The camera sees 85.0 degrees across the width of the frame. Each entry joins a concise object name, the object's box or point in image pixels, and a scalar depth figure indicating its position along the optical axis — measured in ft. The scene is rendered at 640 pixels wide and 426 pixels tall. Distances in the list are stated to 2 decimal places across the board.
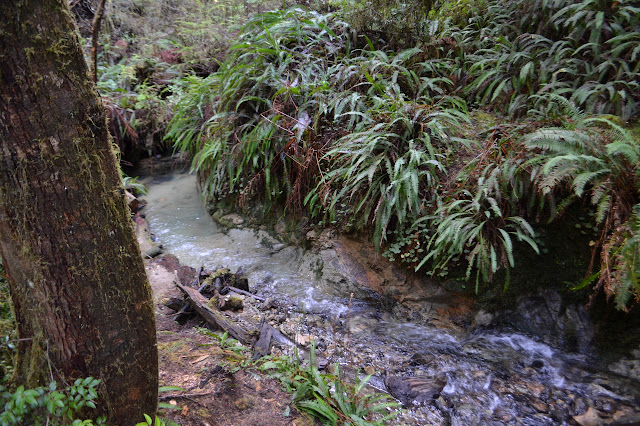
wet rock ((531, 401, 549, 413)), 8.45
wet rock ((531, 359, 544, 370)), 9.63
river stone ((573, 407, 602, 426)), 7.99
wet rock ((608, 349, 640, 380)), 8.84
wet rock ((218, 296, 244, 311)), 11.78
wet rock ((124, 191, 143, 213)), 19.09
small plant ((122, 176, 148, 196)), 21.09
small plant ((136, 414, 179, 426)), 4.81
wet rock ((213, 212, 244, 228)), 17.29
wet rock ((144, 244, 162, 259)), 15.30
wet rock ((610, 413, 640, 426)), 7.65
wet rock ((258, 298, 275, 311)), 12.37
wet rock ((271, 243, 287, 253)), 15.57
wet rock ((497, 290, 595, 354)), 9.86
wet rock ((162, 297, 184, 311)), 10.80
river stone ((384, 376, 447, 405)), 8.71
